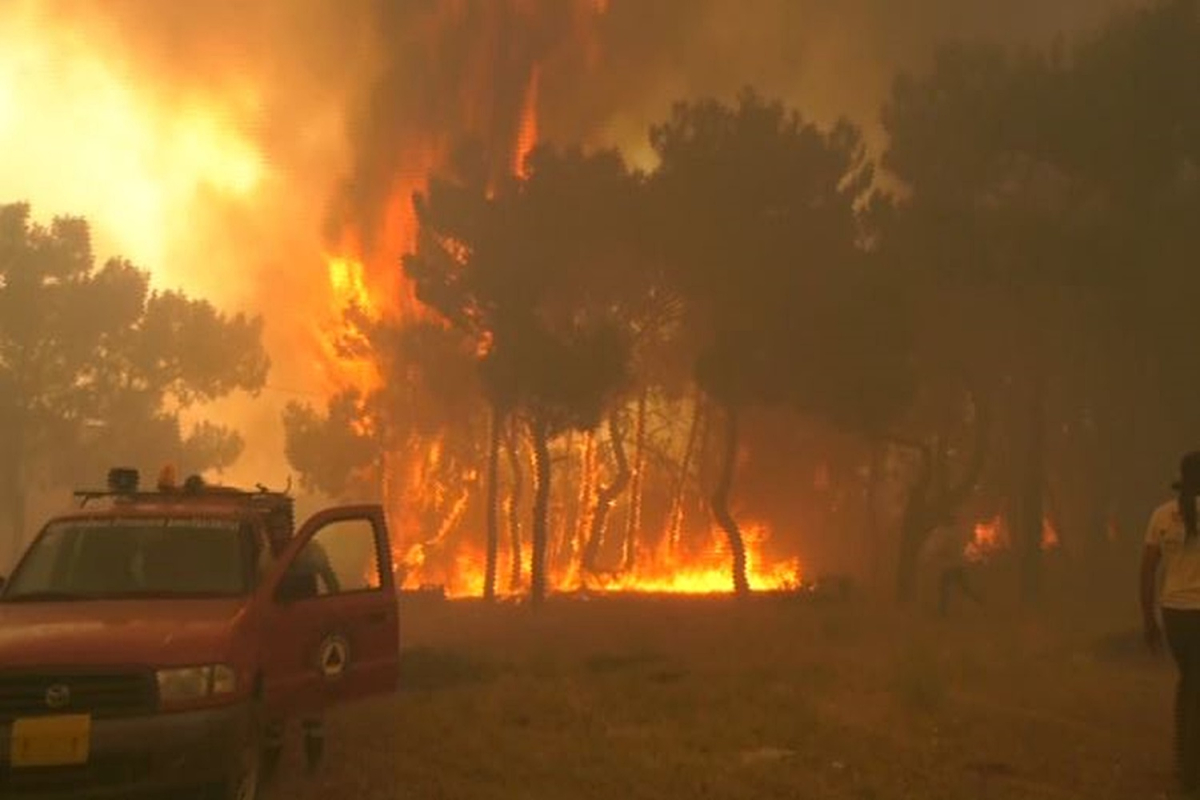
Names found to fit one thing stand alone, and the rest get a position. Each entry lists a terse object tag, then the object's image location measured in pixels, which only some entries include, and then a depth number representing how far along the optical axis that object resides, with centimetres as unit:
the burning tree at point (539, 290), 2955
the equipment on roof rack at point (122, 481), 833
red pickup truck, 610
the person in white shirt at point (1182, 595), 734
